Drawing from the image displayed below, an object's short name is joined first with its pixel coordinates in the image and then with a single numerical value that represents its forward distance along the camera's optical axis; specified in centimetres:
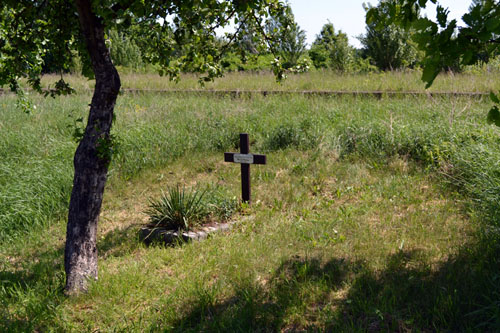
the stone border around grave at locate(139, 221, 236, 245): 556
